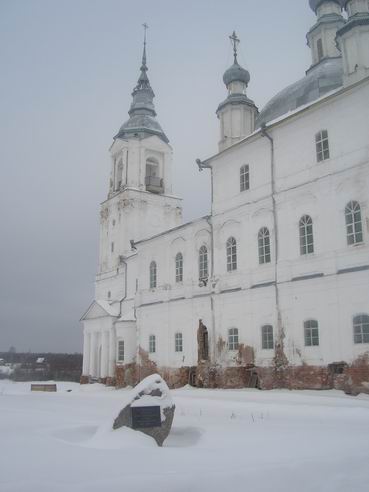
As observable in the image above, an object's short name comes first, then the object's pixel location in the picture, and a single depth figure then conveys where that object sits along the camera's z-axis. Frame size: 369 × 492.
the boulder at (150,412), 7.27
